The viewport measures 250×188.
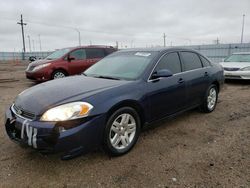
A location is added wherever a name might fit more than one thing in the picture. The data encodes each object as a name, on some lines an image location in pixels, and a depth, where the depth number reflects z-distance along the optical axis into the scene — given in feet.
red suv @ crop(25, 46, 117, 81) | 29.76
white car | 29.32
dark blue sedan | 8.77
